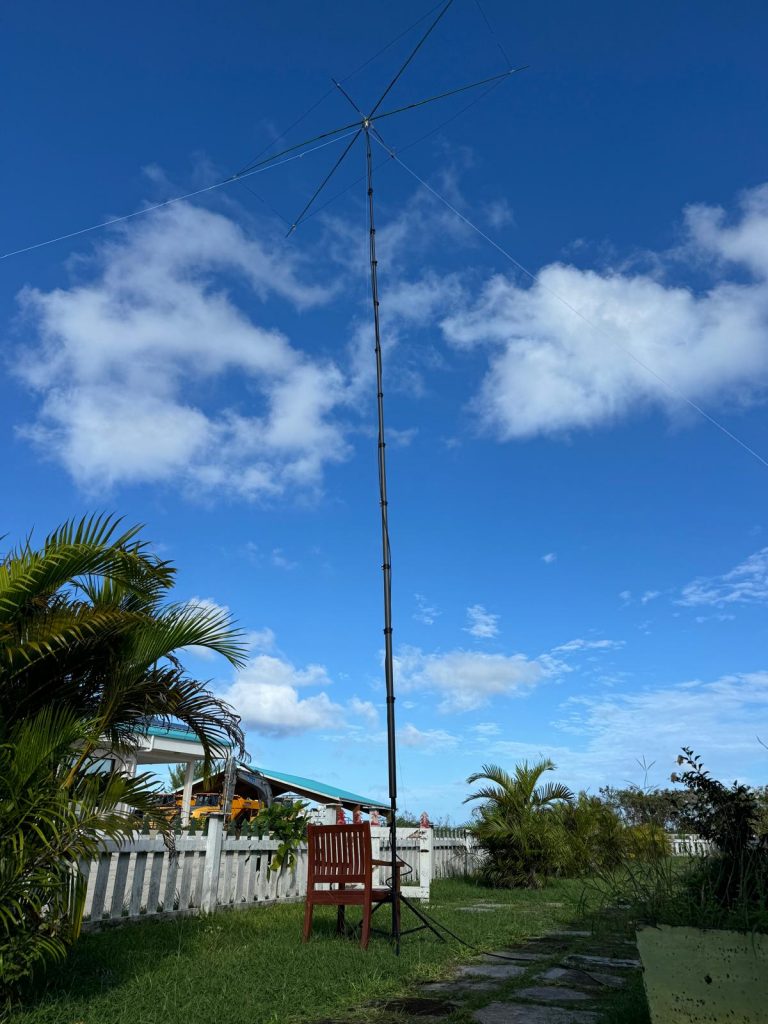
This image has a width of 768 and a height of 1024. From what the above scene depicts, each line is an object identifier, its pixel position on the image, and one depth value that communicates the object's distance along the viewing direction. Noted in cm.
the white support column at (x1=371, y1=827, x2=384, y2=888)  1066
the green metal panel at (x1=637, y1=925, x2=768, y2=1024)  301
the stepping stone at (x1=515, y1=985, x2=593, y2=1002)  427
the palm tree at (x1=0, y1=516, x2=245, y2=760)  421
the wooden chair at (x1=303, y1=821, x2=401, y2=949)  609
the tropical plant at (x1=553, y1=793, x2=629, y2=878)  1316
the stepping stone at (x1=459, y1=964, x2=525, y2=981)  495
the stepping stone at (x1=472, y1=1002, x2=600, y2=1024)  376
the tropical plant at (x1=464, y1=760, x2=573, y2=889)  1252
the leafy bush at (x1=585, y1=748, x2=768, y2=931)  318
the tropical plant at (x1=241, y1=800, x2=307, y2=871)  894
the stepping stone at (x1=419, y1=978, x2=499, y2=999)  440
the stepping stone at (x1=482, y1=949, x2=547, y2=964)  553
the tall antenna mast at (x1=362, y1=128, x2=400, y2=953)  621
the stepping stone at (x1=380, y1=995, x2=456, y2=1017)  392
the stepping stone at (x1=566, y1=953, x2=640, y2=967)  541
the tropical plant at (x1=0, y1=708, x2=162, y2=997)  378
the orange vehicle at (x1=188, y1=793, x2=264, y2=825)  1684
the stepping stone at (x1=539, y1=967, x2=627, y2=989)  469
